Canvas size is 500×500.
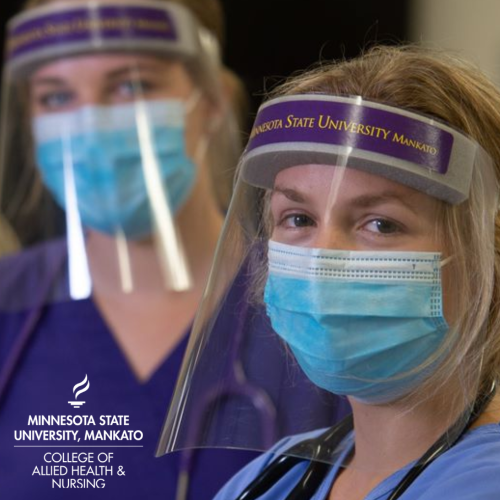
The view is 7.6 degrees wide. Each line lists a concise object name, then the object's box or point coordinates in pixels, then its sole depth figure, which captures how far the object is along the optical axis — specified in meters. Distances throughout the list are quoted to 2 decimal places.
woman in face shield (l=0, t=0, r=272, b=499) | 2.91
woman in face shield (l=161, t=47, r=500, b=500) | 2.55
